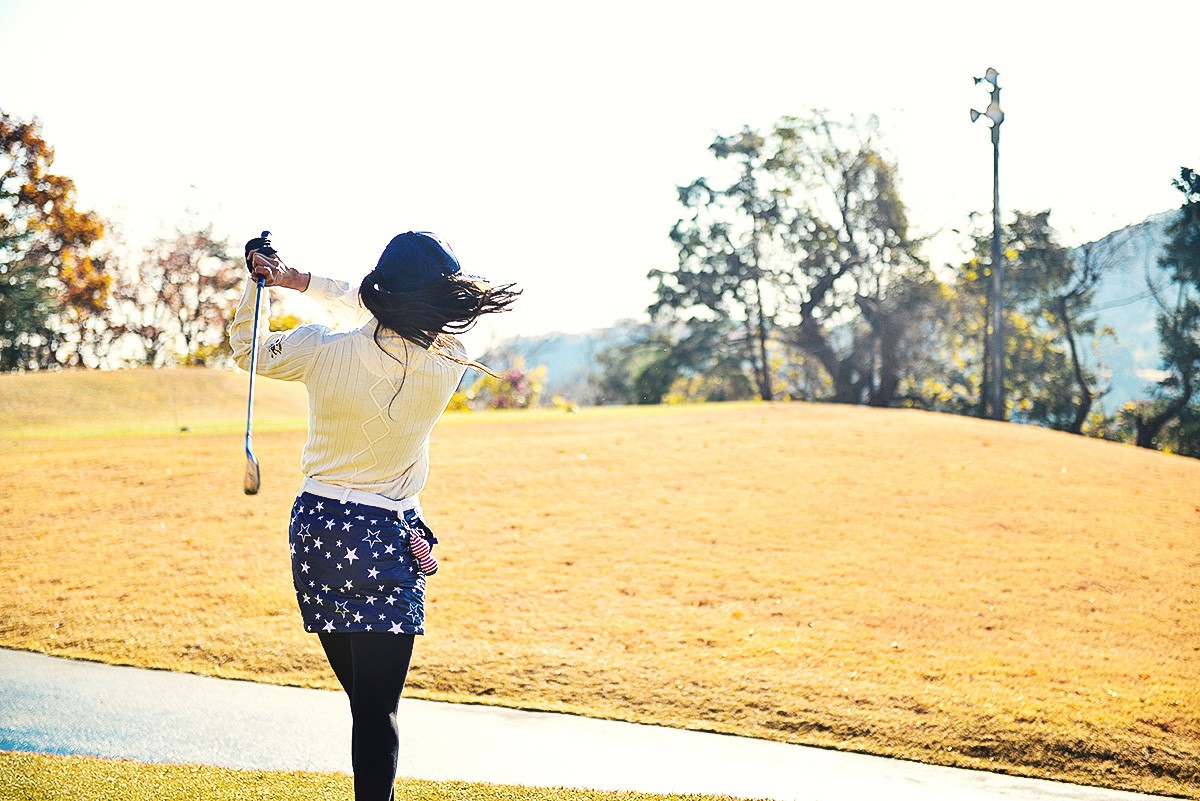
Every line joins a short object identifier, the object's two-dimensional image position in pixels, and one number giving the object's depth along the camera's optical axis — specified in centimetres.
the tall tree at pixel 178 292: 4062
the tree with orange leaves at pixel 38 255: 3241
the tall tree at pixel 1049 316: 3288
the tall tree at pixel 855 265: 3559
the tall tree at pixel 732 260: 3638
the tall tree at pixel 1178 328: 2958
